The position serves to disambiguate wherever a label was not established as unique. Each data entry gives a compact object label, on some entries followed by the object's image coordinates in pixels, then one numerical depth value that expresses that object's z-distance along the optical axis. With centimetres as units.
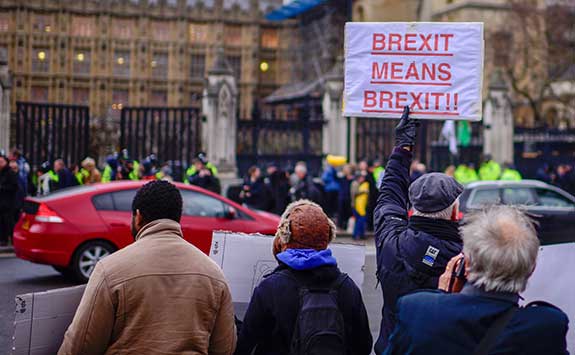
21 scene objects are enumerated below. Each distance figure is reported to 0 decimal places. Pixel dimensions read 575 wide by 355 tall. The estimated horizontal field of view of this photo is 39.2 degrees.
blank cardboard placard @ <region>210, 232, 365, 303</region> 459
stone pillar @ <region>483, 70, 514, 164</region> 2883
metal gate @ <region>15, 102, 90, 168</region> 2115
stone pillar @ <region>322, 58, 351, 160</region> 2589
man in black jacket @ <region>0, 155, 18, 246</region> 1516
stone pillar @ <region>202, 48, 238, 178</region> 2427
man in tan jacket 342
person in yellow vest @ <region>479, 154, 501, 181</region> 2253
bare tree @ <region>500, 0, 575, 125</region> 4081
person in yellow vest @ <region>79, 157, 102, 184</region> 1638
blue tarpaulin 4879
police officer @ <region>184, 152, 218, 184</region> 1775
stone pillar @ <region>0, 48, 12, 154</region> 2133
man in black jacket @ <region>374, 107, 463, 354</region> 382
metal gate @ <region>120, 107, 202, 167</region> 2281
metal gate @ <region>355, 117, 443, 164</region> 2703
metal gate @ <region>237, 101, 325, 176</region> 2477
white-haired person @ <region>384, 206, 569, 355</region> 280
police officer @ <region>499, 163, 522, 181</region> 2097
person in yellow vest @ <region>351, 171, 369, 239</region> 1739
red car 1113
